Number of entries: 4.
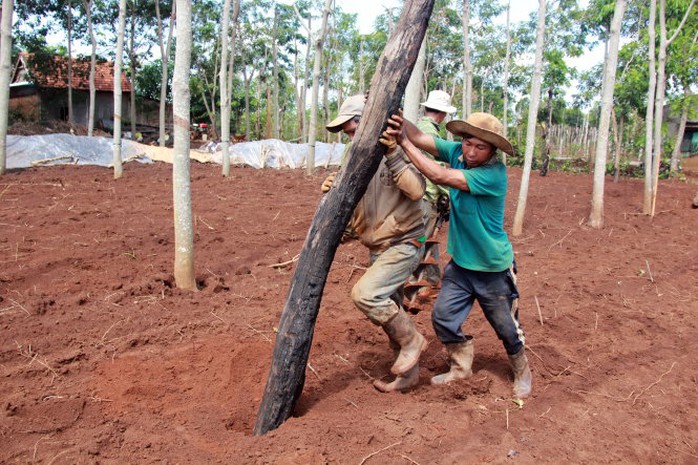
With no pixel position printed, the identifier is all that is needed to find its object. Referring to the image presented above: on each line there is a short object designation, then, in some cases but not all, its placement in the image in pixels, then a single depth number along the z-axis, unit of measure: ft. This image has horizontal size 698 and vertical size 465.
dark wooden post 9.30
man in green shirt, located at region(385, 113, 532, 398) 10.25
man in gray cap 10.77
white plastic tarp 49.03
